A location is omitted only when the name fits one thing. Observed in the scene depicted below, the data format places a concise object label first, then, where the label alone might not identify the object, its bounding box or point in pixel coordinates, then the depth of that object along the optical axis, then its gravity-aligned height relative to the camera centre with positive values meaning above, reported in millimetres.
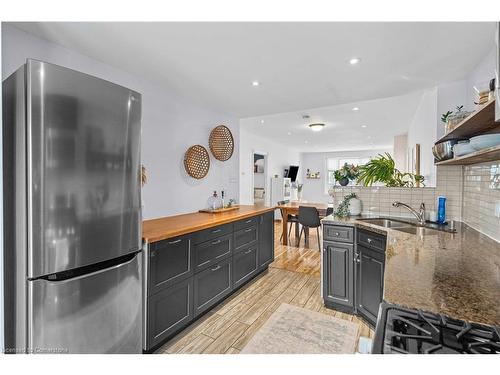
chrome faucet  2645 -285
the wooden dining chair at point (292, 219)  5061 -686
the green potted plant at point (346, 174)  3105 +138
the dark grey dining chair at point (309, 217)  4520 -570
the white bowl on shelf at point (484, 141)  1353 +253
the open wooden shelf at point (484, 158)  1239 +193
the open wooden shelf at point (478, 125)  1251 +380
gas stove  690 -431
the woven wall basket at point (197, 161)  3029 +276
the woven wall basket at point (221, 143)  3439 +573
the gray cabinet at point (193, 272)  1867 -794
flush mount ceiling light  5151 +1193
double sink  2211 -385
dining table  5020 -536
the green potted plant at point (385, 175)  2900 +124
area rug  1958 -1247
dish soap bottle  2499 -240
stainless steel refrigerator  1271 -156
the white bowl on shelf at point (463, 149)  1619 +250
